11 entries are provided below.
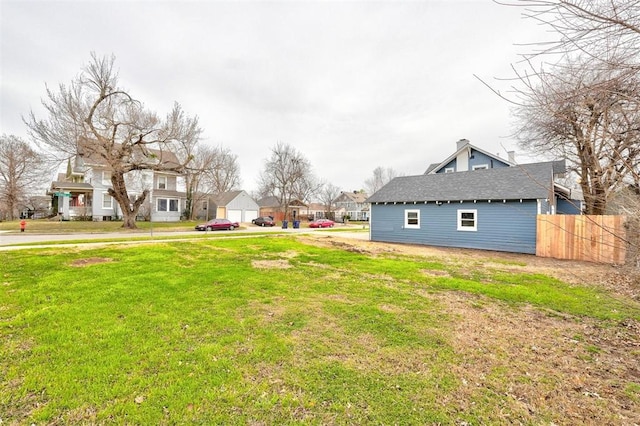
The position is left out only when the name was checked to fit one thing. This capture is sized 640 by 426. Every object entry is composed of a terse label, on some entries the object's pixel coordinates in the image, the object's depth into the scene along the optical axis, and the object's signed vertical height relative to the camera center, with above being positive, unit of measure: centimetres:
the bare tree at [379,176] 7150 +1035
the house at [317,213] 5281 +30
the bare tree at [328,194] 5691 +438
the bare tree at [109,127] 2039 +695
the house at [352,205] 6322 +234
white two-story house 3225 +217
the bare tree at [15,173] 3334 +488
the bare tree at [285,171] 4388 +707
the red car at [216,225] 2645 -117
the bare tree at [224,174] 4349 +691
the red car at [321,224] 3647 -130
